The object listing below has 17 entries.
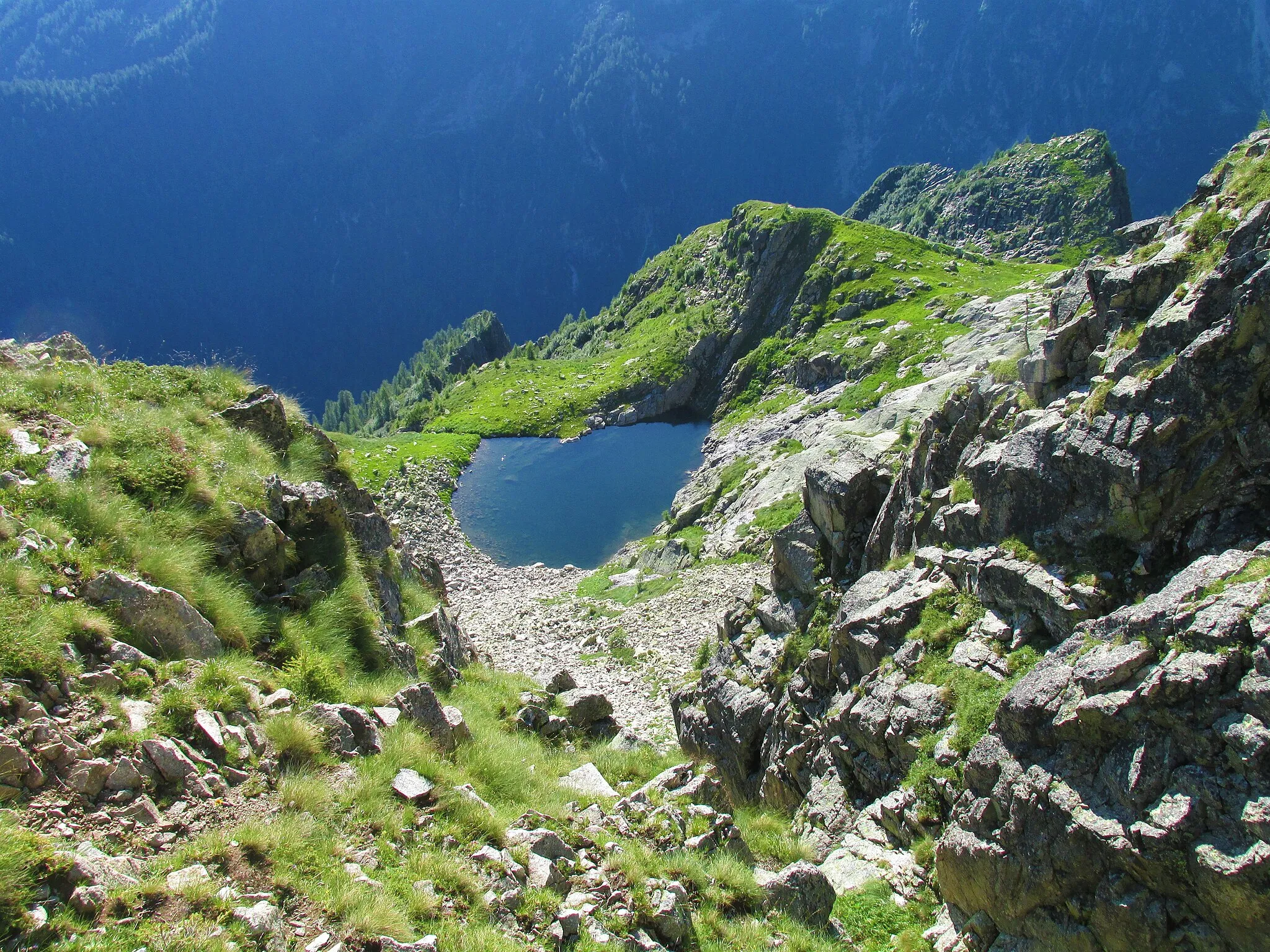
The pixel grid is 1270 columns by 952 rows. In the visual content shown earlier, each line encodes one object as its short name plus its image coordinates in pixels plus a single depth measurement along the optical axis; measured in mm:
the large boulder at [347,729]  10453
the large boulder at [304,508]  14633
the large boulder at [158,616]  9961
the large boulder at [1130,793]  8578
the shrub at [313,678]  11492
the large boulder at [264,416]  16781
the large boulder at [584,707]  20250
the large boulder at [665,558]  52094
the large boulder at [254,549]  12820
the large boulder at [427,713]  12281
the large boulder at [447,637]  19031
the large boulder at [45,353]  15391
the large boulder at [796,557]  24047
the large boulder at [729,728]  21719
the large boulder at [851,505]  23391
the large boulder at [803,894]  11336
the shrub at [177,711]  8852
